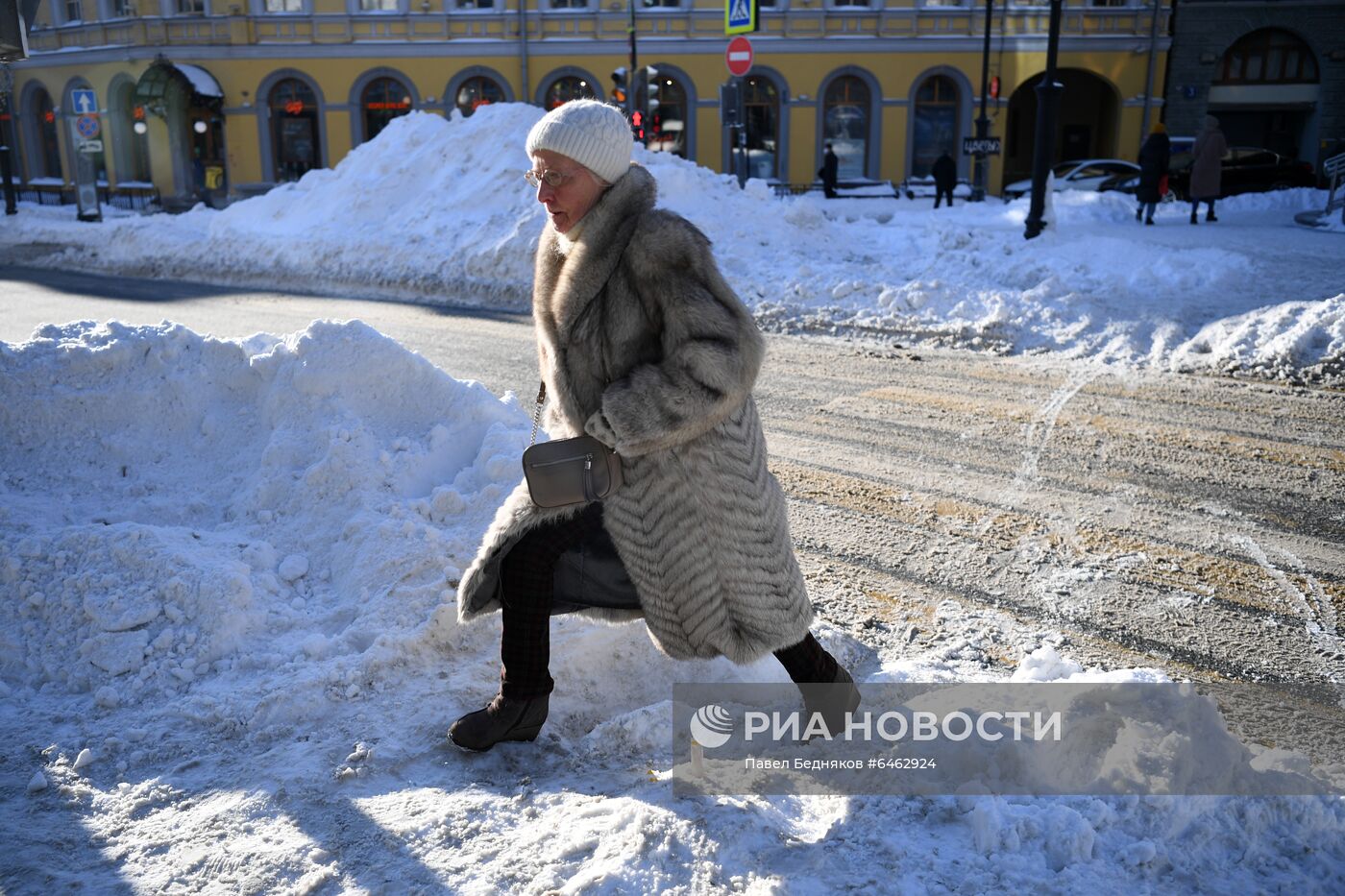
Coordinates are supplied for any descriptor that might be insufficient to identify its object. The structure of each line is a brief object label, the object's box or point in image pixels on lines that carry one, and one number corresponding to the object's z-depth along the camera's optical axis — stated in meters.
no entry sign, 17.97
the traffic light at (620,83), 19.62
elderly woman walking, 2.66
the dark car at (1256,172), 25.64
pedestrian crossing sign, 17.89
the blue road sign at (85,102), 21.20
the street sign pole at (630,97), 20.36
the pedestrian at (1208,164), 17.79
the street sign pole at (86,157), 22.22
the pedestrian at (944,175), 24.83
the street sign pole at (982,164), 26.47
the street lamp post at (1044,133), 13.05
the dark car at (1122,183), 24.50
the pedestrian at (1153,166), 17.59
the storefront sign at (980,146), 18.77
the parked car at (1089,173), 25.61
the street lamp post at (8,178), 25.31
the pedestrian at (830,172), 27.81
